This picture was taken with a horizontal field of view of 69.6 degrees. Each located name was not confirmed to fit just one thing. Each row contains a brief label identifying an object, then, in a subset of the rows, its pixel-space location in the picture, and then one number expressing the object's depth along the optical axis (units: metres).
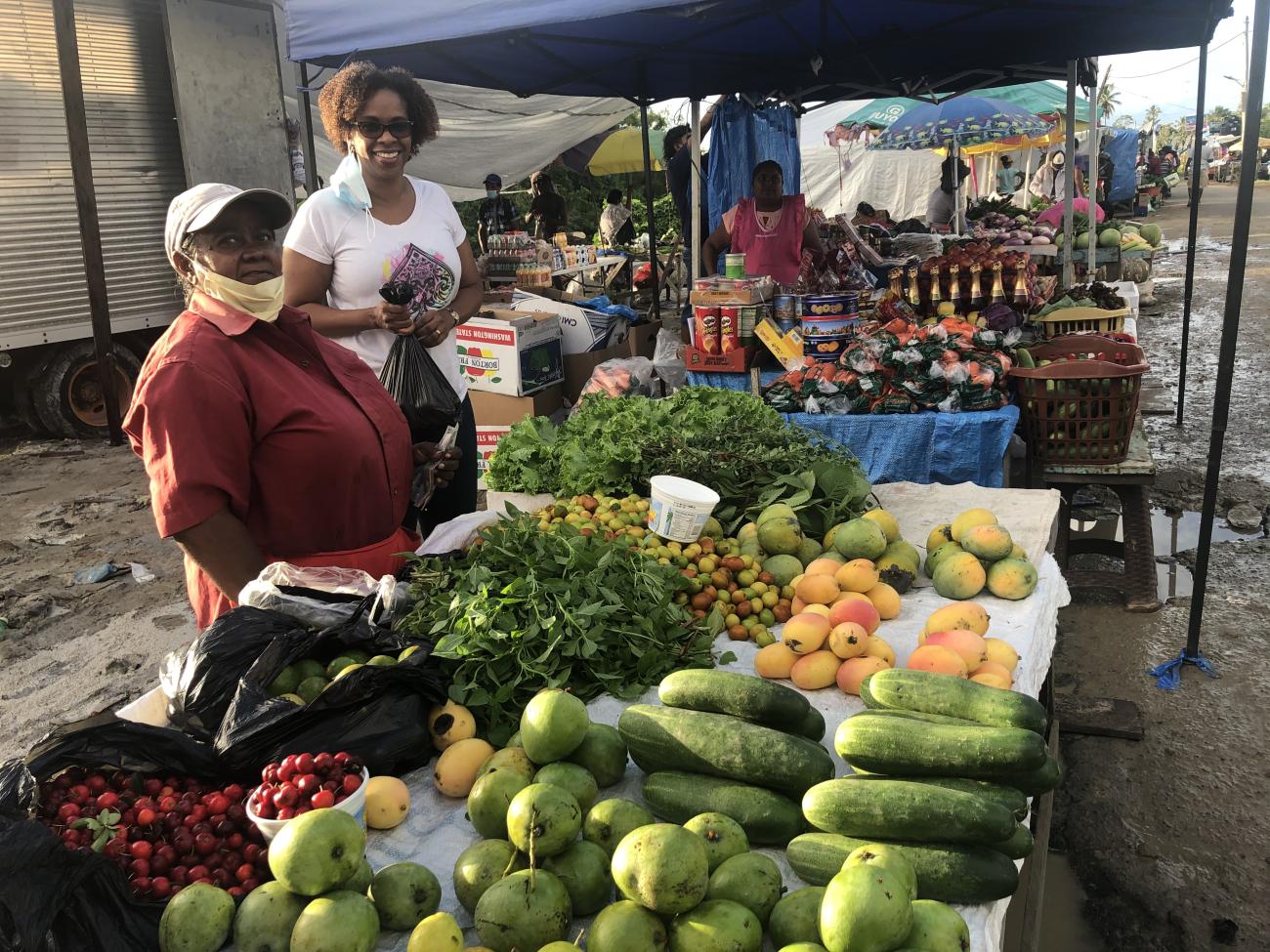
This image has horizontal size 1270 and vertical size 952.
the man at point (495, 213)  11.39
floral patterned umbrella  13.17
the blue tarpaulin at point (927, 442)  4.38
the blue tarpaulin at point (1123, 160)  24.64
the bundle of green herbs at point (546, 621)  2.01
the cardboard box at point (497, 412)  5.96
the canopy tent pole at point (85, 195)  5.61
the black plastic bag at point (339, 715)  1.71
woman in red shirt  2.14
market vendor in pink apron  6.94
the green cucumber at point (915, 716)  1.75
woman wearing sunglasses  3.44
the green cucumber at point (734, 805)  1.62
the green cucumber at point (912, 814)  1.52
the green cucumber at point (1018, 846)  1.60
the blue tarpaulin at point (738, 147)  7.96
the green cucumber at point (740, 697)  1.80
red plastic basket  4.36
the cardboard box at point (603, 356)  6.68
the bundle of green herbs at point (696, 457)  3.24
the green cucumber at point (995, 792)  1.62
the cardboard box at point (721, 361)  5.30
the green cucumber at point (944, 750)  1.62
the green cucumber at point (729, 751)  1.67
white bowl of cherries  1.53
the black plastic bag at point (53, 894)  1.29
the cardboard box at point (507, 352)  5.92
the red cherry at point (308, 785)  1.55
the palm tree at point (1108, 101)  50.24
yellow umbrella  18.70
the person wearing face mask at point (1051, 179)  19.92
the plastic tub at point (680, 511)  2.75
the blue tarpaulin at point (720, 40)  4.80
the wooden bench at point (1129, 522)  4.58
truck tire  8.05
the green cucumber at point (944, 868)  1.49
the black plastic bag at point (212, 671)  1.85
